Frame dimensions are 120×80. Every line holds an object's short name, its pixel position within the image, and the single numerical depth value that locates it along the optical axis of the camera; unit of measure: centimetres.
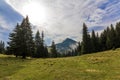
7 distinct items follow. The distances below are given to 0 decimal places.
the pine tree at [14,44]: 2675
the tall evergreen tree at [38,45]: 4003
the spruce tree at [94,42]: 4036
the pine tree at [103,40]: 4471
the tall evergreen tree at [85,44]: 3867
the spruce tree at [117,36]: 4116
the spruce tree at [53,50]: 4685
